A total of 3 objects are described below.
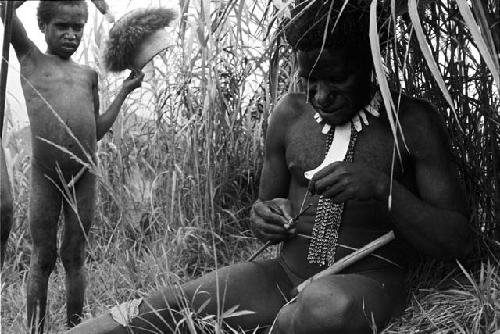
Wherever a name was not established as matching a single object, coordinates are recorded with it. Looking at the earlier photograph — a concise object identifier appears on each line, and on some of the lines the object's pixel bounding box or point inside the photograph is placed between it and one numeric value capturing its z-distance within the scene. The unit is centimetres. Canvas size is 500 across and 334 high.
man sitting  222
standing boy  274
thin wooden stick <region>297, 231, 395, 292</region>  232
